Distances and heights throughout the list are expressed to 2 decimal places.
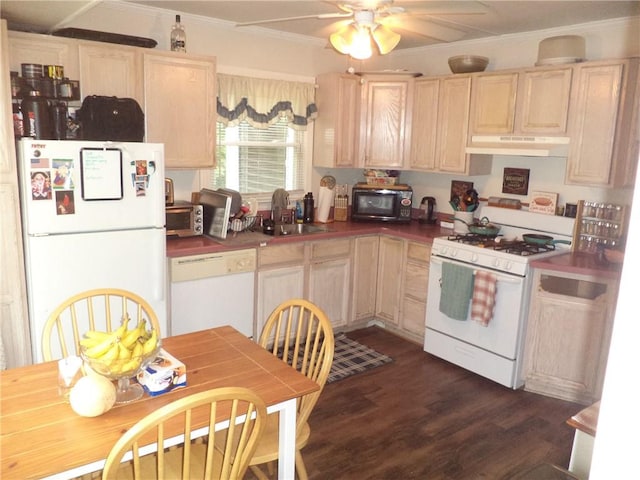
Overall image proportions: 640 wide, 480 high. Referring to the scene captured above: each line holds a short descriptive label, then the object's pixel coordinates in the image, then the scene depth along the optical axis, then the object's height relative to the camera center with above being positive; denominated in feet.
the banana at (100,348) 5.14 -1.97
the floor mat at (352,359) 11.75 -4.80
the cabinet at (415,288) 13.12 -3.29
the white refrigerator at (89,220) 8.79 -1.26
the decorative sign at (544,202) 12.62 -0.90
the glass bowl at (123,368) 5.16 -2.19
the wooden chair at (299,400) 6.30 -3.05
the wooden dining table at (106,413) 4.42 -2.58
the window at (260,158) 13.56 -0.07
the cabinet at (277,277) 12.28 -2.92
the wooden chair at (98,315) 7.36 -3.05
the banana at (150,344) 5.37 -2.01
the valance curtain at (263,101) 13.07 +1.45
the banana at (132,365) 5.22 -2.16
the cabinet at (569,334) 10.26 -3.43
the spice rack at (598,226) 11.46 -1.31
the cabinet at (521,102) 11.41 +1.46
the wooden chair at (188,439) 4.22 -2.60
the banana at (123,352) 5.17 -2.01
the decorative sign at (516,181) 13.29 -0.41
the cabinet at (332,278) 13.25 -3.13
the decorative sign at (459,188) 14.56 -0.70
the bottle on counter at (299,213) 14.76 -1.59
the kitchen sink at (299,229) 13.34 -1.91
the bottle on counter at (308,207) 14.66 -1.40
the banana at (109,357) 5.13 -2.04
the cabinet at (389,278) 13.79 -3.20
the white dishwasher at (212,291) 10.95 -3.00
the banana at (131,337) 5.26 -1.90
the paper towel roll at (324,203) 14.76 -1.28
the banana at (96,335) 5.32 -1.91
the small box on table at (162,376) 5.49 -2.42
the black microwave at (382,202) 14.83 -1.22
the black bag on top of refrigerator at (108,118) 9.93 +0.62
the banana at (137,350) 5.27 -2.03
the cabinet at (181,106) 10.98 +1.02
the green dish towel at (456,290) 11.53 -2.87
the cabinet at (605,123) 10.55 +0.93
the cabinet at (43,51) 9.48 +1.81
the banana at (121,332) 5.26 -1.85
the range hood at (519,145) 11.41 +0.46
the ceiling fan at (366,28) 7.93 +2.09
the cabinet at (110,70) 10.18 +1.61
